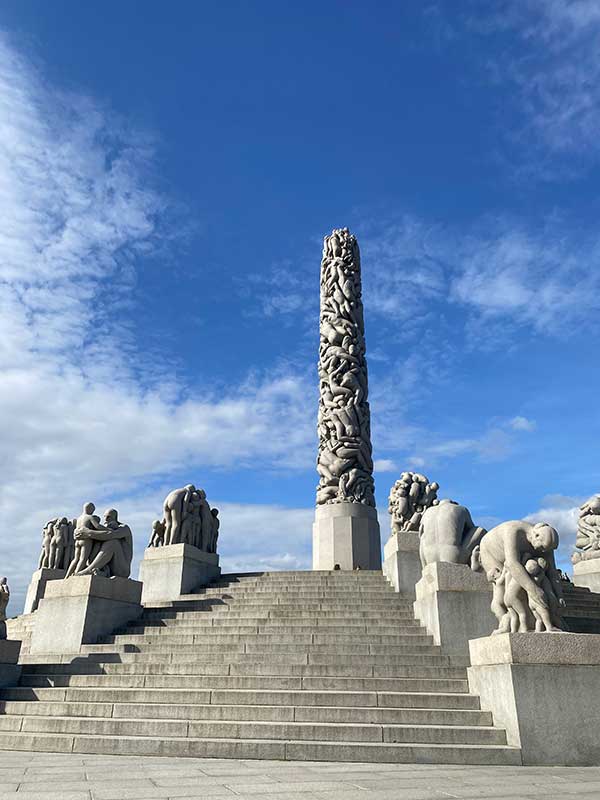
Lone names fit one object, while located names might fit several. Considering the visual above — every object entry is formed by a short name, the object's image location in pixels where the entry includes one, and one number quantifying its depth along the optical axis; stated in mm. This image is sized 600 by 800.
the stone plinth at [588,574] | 17891
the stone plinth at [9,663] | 10484
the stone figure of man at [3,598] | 11931
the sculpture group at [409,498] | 16906
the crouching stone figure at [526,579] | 8031
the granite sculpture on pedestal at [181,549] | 15695
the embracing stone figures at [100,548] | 13453
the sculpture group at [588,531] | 18766
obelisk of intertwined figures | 21703
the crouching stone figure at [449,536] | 11328
